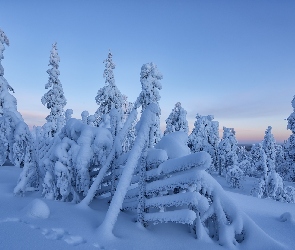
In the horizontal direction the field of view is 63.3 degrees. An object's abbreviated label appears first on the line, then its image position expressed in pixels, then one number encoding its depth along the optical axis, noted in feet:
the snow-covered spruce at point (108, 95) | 110.52
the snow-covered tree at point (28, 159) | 21.01
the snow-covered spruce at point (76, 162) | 17.94
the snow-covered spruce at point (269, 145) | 128.98
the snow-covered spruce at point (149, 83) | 69.87
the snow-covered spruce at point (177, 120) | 132.57
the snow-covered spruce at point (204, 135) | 138.31
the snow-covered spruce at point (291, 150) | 78.68
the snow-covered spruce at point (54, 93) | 106.01
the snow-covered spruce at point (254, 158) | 177.08
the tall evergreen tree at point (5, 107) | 37.61
